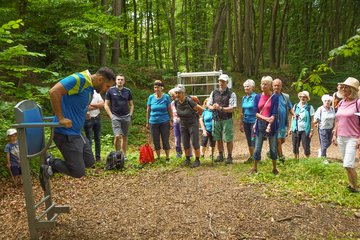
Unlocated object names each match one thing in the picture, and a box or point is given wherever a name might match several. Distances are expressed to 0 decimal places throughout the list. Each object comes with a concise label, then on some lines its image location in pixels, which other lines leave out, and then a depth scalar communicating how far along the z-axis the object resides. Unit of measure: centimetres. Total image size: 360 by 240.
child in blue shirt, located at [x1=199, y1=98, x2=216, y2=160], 851
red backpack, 791
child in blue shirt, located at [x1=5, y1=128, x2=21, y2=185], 623
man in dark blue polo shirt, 805
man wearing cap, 781
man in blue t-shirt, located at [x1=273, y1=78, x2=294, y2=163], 756
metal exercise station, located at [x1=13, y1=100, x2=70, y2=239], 393
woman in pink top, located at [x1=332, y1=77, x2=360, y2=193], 566
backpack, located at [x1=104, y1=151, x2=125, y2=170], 738
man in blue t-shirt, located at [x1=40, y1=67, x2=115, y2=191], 424
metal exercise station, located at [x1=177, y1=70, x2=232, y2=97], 1730
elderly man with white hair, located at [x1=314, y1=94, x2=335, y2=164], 878
